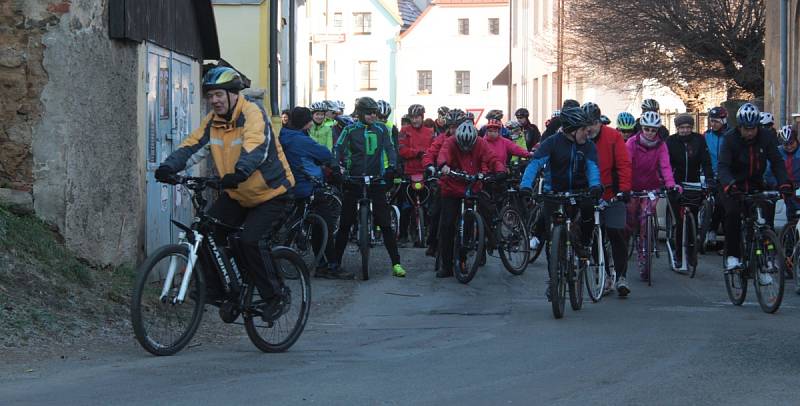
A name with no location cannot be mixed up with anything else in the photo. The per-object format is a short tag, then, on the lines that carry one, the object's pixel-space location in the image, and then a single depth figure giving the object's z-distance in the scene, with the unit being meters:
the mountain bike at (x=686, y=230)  15.52
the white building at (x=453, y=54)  80.25
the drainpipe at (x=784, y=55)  26.73
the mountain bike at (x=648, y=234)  14.68
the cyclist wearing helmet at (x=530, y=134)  23.01
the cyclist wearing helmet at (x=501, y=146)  17.14
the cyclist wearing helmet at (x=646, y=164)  14.70
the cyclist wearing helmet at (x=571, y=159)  11.92
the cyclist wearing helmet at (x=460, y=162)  14.48
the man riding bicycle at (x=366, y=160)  14.84
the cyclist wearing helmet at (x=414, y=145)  19.20
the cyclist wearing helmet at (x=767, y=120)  16.22
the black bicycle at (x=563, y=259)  11.12
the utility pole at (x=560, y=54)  38.25
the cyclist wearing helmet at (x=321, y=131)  19.11
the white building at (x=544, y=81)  38.75
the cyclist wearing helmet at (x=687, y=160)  15.74
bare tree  29.25
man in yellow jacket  8.91
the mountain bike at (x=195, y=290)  8.42
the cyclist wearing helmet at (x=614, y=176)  12.77
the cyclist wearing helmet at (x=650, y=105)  15.55
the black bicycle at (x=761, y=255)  11.68
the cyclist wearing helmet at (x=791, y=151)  16.38
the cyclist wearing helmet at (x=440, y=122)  20.27
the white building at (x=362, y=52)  79.69
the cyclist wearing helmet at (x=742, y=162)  12.20
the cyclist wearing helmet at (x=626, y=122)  16.16
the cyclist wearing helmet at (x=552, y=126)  19.61
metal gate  12.89
